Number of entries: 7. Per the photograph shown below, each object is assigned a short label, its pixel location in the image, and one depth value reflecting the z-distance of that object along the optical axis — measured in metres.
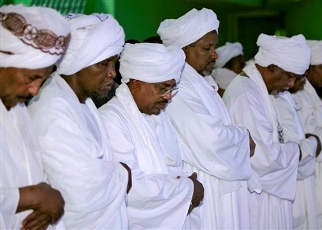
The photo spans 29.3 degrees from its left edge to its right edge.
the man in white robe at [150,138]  3.56
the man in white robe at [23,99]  2.68
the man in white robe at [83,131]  2.96
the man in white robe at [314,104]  5.71
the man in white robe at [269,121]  4.71
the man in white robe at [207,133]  4.13
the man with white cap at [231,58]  8.41
